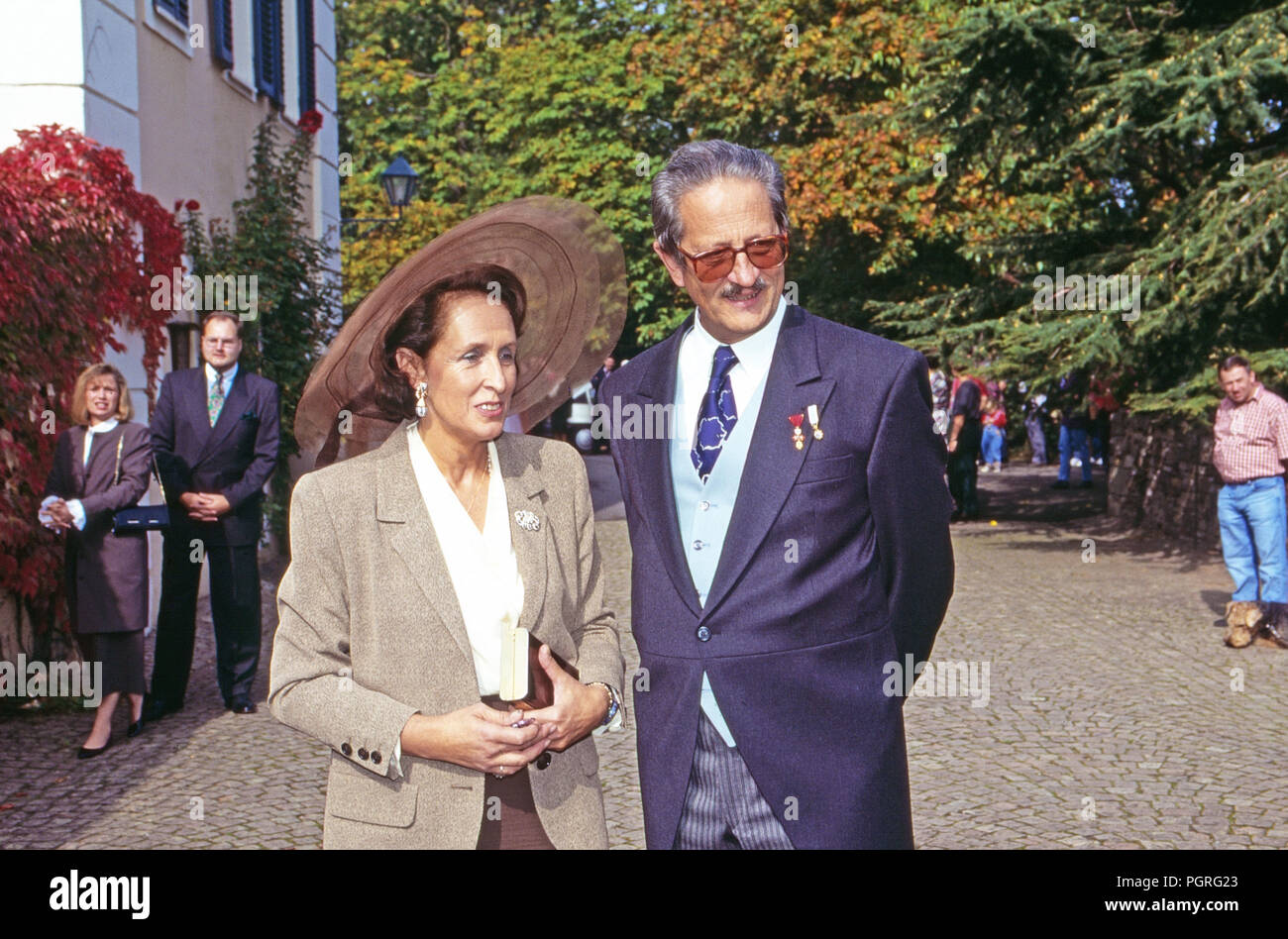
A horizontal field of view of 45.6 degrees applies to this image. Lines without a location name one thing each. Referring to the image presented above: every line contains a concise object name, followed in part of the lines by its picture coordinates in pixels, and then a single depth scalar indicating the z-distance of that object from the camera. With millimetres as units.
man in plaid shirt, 10312
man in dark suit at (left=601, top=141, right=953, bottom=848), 2760
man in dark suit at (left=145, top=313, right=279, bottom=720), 8422
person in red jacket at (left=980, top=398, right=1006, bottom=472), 30266
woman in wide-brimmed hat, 2713
